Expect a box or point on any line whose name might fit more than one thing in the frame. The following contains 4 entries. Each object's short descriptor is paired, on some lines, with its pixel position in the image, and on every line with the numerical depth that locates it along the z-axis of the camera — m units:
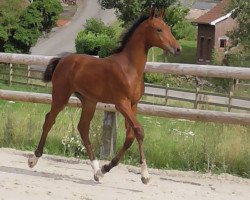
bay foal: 6.80
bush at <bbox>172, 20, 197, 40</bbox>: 38.36
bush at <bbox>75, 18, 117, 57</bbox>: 38.00
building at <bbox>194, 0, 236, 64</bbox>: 44.72
